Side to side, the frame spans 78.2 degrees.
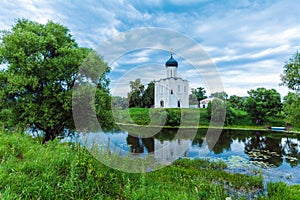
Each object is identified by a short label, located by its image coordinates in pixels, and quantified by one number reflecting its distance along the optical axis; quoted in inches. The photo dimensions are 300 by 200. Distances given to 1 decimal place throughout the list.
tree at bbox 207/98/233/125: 1398.0
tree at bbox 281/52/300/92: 605.5
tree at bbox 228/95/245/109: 1952.9
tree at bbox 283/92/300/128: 607.1
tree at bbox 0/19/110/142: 317.7
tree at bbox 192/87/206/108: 1958.8
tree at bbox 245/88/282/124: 1460.4
